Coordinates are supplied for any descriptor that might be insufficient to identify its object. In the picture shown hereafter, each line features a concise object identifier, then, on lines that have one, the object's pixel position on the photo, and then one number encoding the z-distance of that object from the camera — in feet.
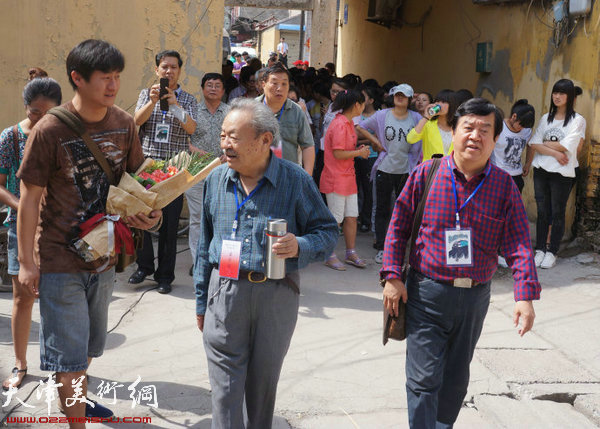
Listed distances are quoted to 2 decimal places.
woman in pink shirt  24.53
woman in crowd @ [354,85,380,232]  31.83
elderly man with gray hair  10.28
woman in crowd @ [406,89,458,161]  23.41
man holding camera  19.80
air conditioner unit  50.80
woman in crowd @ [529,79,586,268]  25.36
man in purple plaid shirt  11.14
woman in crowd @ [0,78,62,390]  13.48
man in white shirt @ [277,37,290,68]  95.09
